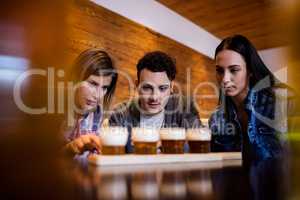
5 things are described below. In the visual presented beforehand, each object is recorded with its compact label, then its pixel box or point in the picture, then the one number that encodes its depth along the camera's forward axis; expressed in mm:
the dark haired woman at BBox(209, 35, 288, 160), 1680
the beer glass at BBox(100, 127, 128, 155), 1058
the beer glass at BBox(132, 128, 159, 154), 1110
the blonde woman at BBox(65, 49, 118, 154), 1675
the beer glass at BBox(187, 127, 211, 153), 1258
